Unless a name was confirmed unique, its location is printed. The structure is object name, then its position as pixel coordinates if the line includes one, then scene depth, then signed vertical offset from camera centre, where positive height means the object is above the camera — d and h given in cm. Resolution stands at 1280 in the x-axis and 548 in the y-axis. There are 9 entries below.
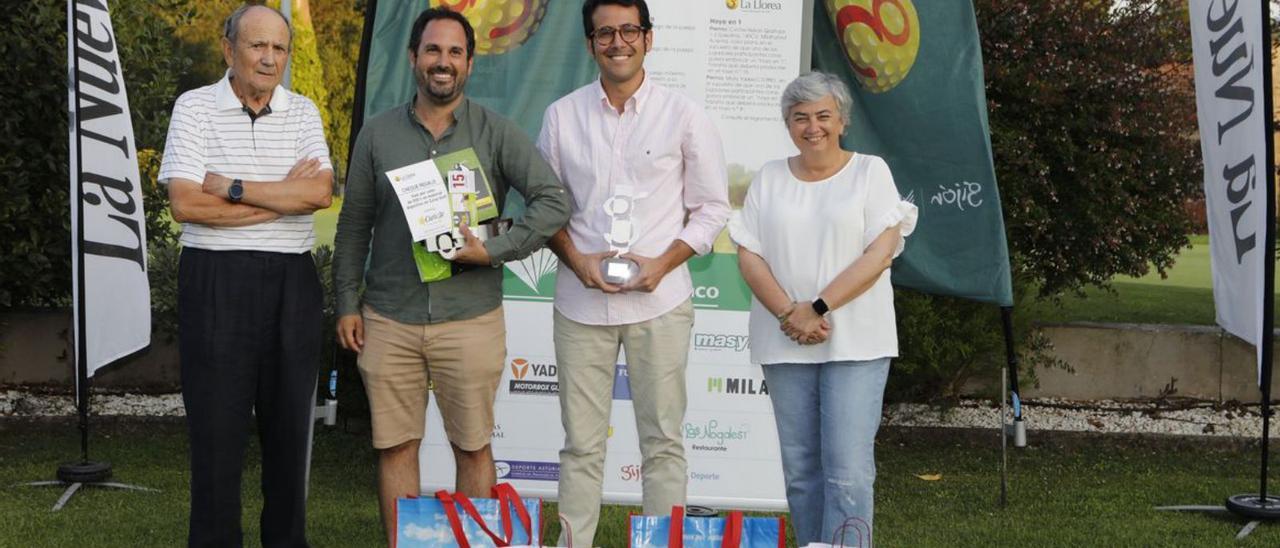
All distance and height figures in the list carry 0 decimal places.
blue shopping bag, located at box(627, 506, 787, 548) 349 -61
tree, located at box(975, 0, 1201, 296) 756 +71
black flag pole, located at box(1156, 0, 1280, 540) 518 -14
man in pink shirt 416 +10
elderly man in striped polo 405 +8
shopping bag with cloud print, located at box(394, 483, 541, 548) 354 -59
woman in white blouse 389 -4
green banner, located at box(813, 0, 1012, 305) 572 +60
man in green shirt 399 +6
